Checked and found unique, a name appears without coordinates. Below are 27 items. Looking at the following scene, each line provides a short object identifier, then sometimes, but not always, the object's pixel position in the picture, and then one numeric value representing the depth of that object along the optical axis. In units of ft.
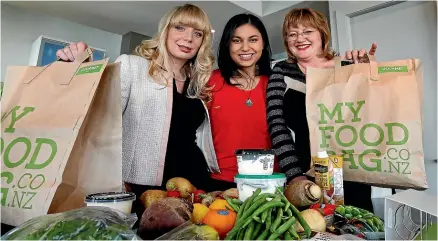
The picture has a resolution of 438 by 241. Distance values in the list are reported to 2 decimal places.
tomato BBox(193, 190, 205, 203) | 1.90
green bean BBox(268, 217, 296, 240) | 1.26
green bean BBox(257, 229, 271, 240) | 1.27
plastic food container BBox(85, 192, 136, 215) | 1.58
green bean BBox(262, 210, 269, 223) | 1.32
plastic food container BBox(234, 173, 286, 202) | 1.73
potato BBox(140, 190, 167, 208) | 1.82
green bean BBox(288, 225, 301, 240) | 1.29
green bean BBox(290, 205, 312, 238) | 1.36
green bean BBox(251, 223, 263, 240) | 1.30
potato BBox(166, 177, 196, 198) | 2.05
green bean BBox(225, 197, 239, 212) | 1.57
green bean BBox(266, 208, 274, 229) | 1.31
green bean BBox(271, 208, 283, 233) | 1.29
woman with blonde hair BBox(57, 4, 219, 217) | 2.81
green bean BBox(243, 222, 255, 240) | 1.28
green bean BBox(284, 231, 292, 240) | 1.28
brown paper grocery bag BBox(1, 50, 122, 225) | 1.72
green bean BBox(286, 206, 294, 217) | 1.37
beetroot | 1.38
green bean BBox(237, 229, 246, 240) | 1.32
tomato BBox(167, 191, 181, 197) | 1.87
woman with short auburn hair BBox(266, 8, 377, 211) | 2.83
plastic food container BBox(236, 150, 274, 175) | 1.83
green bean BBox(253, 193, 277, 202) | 1.46
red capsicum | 1.71
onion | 1.47
